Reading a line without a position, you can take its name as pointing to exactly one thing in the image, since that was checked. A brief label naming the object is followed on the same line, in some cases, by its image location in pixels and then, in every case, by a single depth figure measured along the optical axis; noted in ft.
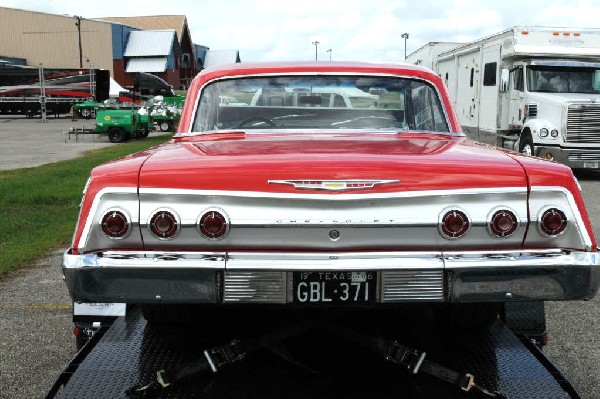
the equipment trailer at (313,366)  9.89
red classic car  8.94
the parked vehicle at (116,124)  86.53
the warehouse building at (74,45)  230.27
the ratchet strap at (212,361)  9.82
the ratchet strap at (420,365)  9.65
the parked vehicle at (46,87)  154.51
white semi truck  49.52
